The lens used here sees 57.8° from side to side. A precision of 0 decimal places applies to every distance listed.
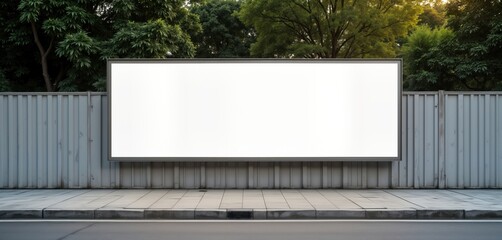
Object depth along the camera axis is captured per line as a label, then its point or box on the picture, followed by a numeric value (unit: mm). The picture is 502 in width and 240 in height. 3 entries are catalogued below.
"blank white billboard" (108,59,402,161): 11078
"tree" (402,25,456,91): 23750
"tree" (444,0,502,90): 21266
